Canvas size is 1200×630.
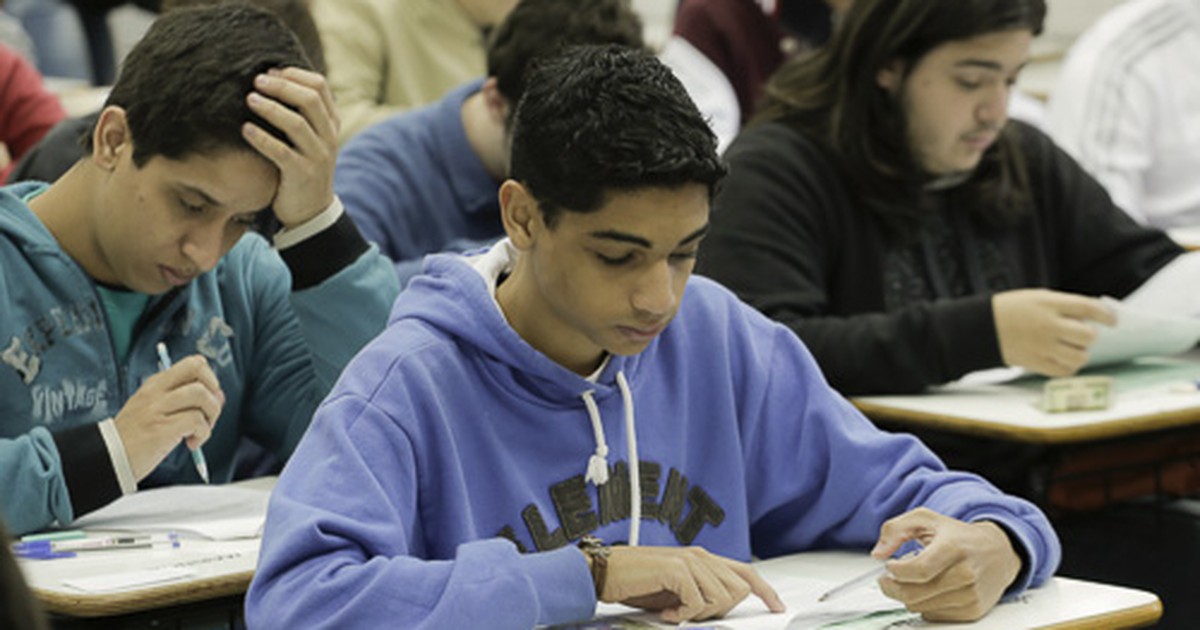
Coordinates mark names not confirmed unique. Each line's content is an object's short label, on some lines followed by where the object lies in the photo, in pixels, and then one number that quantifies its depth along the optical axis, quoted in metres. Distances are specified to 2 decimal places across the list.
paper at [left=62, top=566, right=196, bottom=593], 3.81
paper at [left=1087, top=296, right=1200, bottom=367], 6.07
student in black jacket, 6.02
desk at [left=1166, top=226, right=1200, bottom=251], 7.96
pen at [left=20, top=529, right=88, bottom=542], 4.28
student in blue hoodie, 3.36
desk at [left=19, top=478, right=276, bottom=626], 3.76
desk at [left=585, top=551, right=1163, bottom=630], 3.59
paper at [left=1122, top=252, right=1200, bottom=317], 6.72
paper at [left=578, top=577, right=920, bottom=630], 3.55
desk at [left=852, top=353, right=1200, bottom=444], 5.43
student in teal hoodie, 4.39
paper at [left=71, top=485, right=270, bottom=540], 4.37
